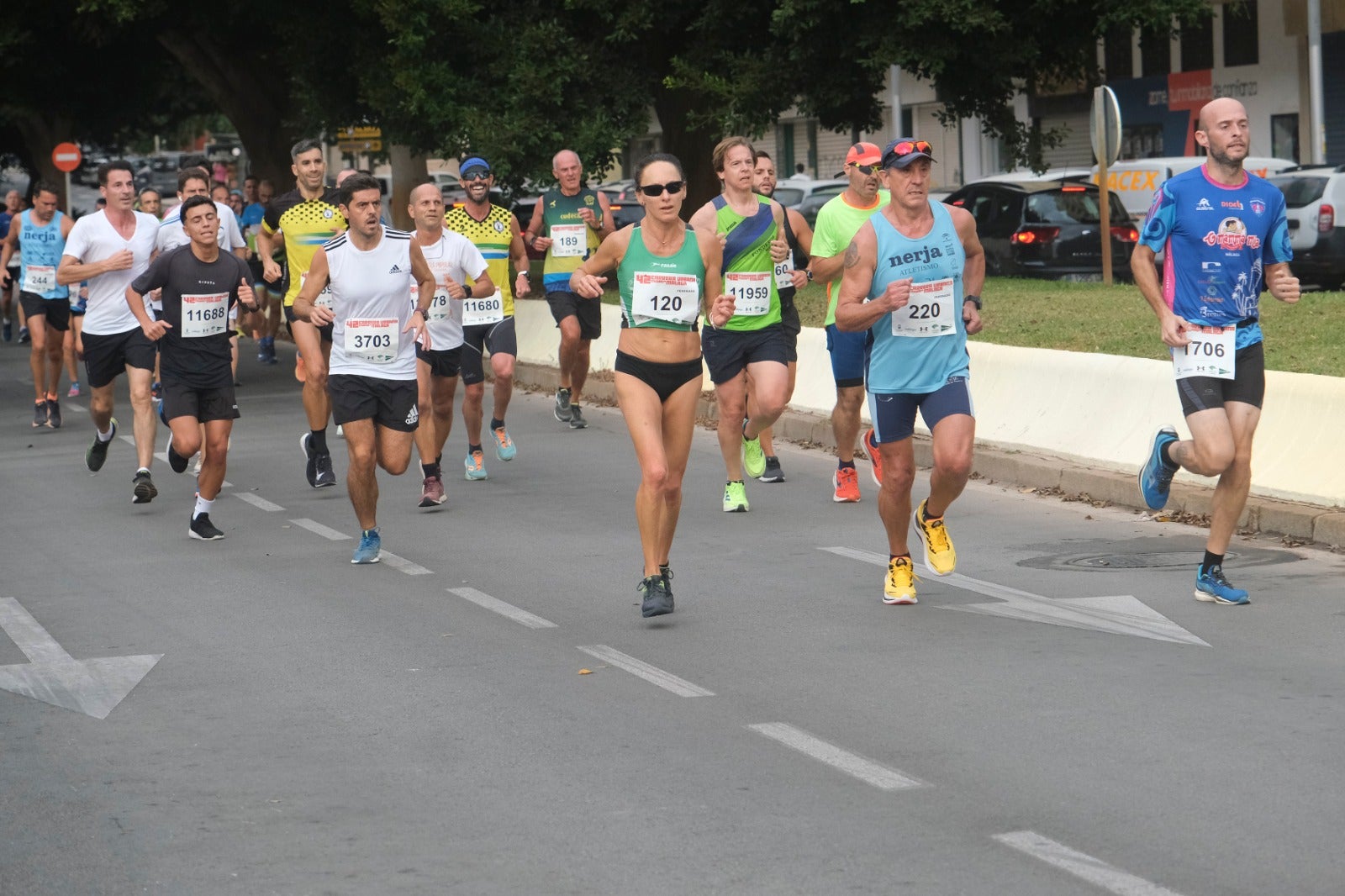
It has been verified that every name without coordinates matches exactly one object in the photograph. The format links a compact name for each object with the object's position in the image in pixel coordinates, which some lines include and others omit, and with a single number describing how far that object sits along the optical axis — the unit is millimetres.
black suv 26922
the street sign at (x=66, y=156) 44469
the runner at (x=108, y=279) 13688
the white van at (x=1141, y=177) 33531
